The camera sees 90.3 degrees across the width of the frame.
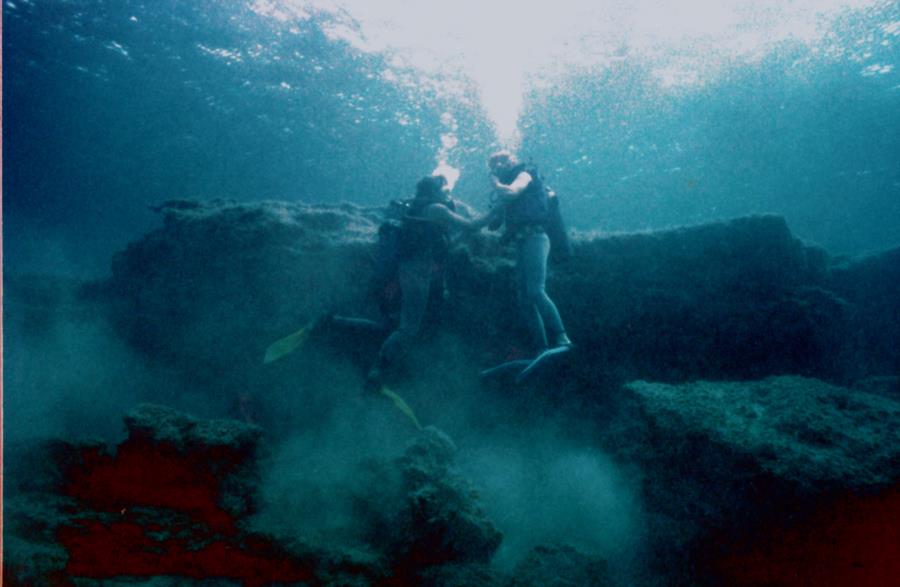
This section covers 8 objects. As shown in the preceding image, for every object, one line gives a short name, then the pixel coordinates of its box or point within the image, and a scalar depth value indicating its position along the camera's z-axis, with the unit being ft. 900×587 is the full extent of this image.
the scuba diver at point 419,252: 19.54
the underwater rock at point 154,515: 11.10
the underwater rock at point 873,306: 23.40
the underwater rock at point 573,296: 20.98
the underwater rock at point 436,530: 13.09
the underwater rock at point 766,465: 11.30
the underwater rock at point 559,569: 12.29
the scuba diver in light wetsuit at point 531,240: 19.16
